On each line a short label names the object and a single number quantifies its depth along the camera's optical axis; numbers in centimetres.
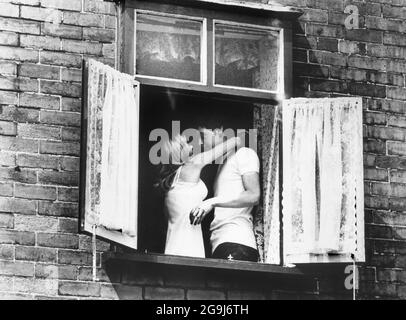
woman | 1152
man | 1156
